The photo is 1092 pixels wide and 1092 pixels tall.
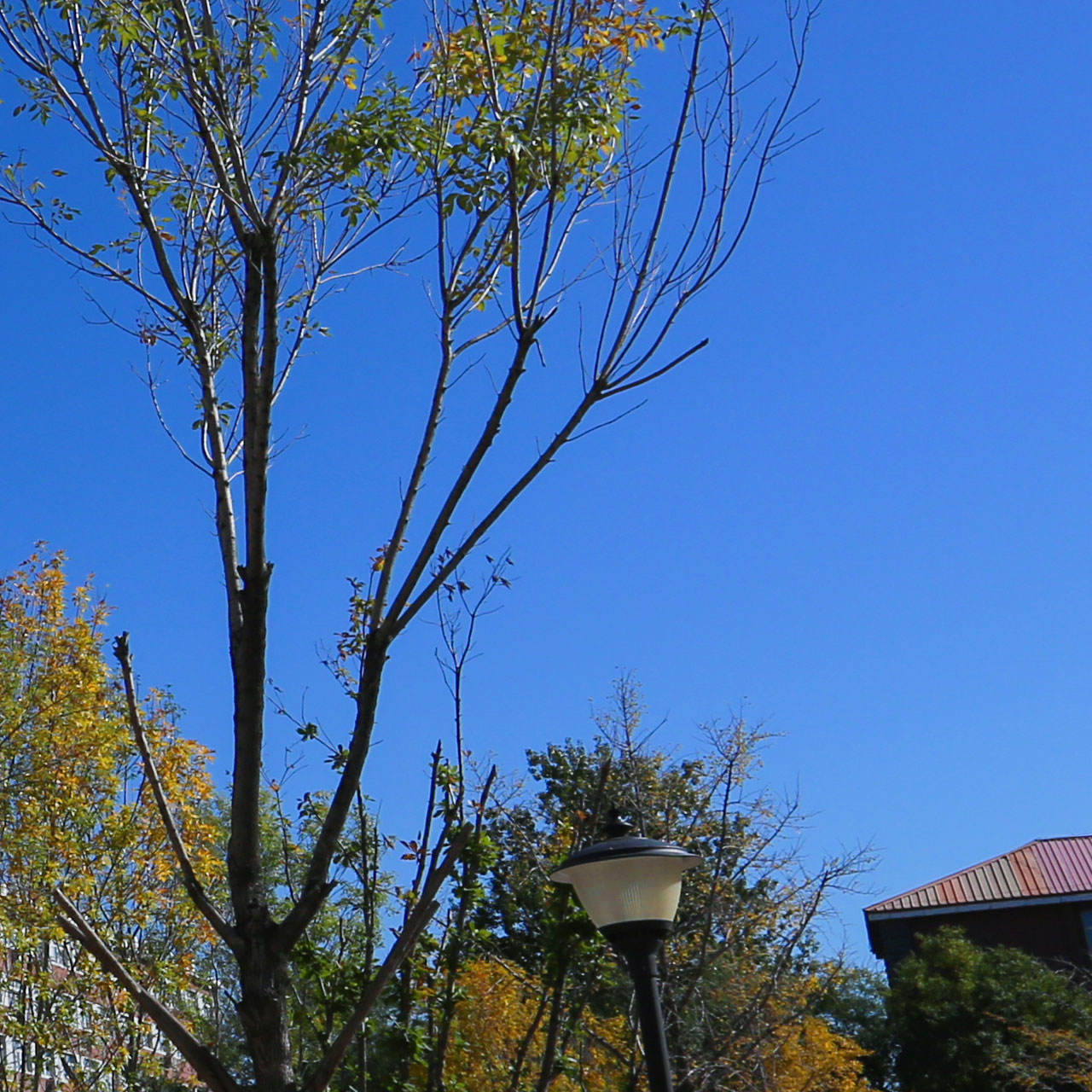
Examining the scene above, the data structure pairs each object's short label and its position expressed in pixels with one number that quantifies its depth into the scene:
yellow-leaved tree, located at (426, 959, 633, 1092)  12.98
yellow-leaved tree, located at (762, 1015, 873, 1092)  16.17
